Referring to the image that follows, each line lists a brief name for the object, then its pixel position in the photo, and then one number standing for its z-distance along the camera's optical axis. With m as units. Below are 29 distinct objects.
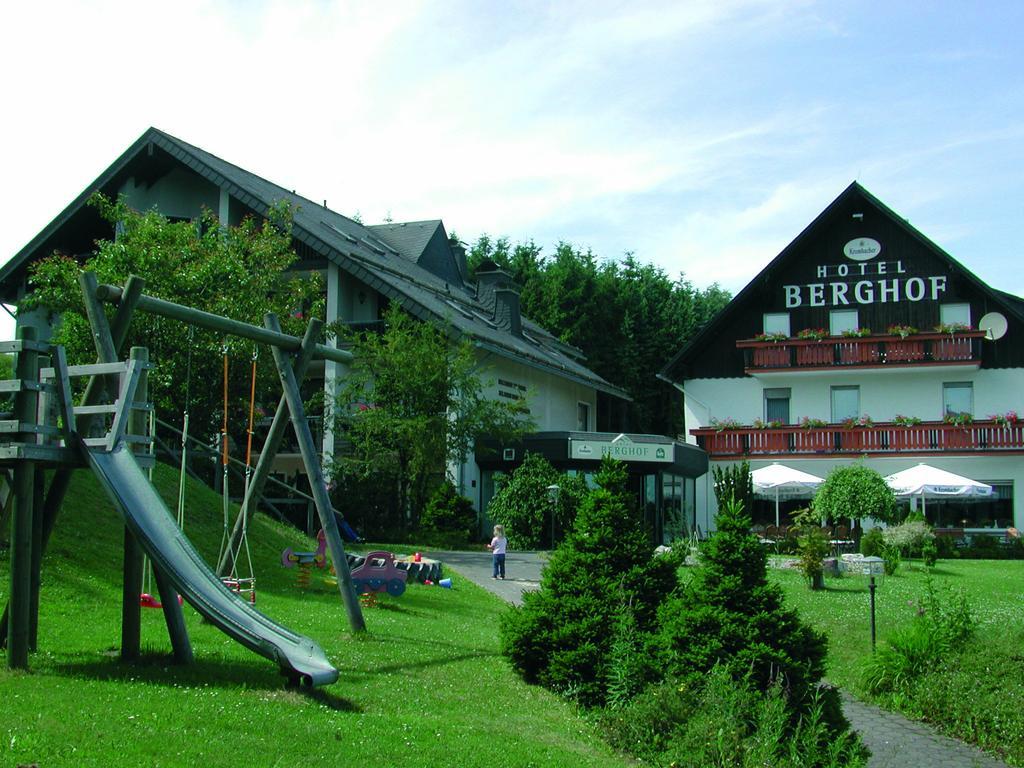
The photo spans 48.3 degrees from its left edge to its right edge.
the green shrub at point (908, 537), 26.02
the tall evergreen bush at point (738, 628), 9.16
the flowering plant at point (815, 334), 39.06
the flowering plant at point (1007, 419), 36.38
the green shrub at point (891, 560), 21.86
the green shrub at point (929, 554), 23.31
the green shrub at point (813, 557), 19.45
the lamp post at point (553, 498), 28.50
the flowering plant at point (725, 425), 39.25
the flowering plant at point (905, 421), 37.19
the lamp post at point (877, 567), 21.35
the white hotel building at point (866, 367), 37.12
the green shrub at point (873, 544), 25.42
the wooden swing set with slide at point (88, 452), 8.39
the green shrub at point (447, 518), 28.97
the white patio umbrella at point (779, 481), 33.25
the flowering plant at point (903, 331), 37.75
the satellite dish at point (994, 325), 37.88
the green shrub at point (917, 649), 12.38
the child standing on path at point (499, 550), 20.72
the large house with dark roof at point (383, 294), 32.19
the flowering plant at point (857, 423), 37.88
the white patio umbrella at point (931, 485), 31.09
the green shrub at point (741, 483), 33.09
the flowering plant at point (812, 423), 38.25
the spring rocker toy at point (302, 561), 15.97
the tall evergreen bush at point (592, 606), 10.20
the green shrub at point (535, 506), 29.27
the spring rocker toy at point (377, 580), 14.72
